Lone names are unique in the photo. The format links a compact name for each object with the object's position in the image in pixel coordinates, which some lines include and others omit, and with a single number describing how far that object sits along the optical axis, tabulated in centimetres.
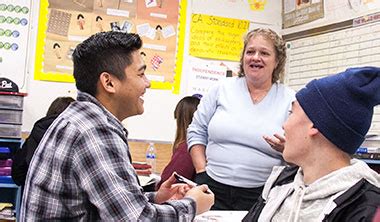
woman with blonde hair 231
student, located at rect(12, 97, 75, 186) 299
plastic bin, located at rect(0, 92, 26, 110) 351
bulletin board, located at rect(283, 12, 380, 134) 345
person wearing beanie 124
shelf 353
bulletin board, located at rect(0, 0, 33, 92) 372
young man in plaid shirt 129
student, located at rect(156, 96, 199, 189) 279
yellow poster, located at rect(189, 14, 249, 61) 425
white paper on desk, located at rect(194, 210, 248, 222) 169
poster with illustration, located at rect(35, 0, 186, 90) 382
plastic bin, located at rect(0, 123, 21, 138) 354
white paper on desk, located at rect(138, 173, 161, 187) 224
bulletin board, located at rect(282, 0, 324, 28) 402
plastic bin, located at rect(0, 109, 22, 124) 353
